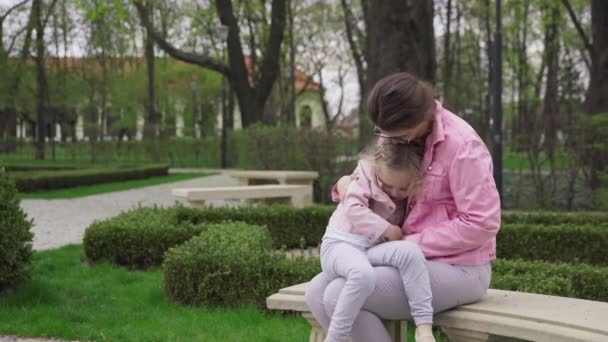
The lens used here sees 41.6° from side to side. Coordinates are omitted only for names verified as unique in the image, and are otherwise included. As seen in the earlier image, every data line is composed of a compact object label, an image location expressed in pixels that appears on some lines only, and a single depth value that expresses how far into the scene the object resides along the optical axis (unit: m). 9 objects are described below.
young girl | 3.07
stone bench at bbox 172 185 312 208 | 10.74
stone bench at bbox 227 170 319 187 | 14.39
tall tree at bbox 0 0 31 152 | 33.56
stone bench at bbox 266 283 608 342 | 2.92
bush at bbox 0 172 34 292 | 5.96
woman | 3.11
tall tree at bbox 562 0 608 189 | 16.86
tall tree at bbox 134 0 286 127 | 23.09
